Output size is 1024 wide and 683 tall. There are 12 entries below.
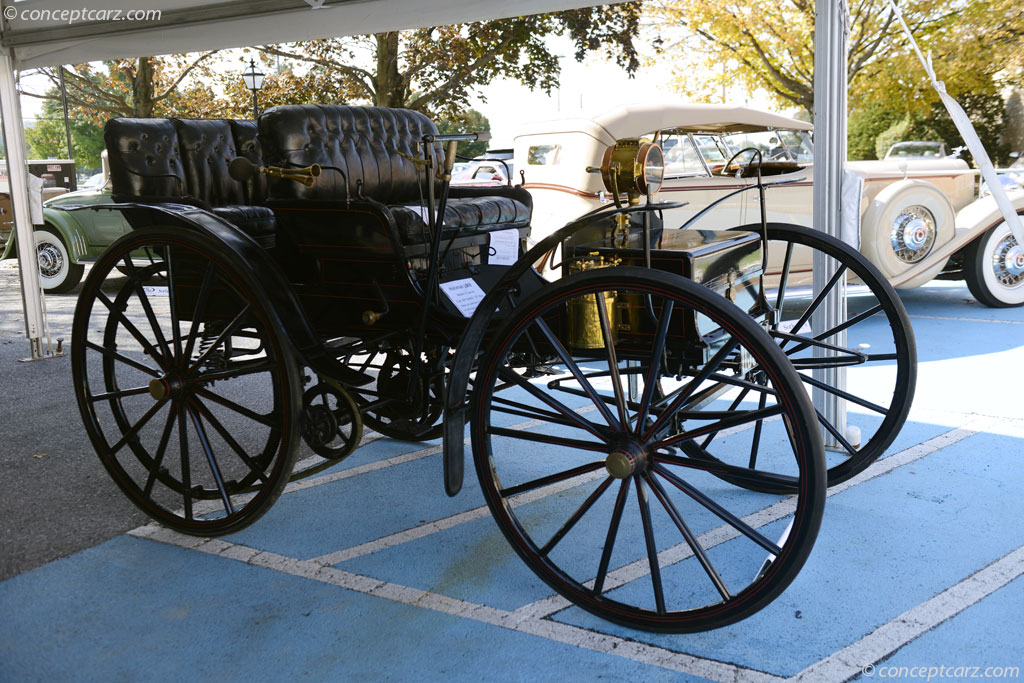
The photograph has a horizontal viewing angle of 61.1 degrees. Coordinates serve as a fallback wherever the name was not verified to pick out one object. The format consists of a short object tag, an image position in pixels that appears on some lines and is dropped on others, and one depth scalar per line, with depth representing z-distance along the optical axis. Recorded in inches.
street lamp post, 574.4
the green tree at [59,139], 1605.1
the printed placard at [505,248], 139.9
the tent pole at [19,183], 230.1
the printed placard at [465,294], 119.0
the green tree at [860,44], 545.3
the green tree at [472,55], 502.9
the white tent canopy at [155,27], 191.6
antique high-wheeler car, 91.3
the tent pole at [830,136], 144.3
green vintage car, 378.3
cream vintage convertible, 266.4
